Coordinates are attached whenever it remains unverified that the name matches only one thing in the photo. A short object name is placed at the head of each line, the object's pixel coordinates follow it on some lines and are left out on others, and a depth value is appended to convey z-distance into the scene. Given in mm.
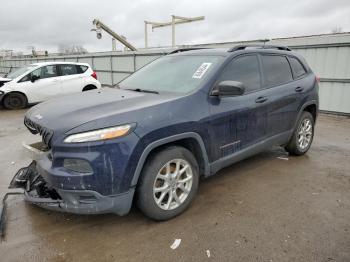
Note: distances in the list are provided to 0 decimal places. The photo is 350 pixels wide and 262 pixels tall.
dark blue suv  2490
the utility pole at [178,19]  22319
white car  10320
